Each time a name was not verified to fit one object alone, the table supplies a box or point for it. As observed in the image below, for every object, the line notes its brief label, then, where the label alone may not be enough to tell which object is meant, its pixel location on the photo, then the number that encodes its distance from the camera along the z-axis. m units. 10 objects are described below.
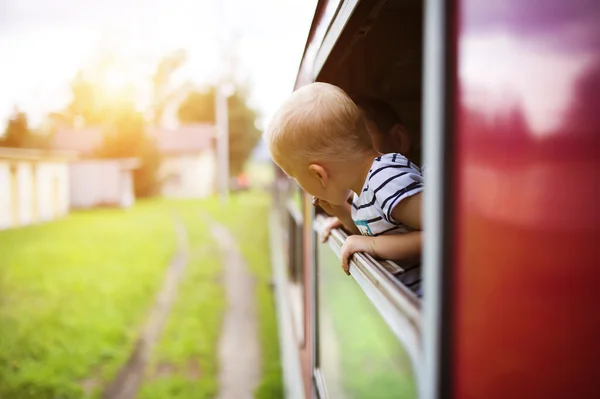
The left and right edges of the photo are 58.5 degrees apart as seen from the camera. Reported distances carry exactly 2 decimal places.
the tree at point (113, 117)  36.59
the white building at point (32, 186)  21.05
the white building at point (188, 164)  42.22
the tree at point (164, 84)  48.88
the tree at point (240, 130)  44.94
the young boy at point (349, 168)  1.15
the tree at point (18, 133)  19.31
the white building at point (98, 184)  31.48
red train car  0.53
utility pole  34.25
